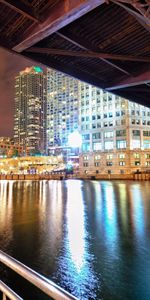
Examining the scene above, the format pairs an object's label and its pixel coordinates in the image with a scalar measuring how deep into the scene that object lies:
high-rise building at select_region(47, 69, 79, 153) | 146.55
